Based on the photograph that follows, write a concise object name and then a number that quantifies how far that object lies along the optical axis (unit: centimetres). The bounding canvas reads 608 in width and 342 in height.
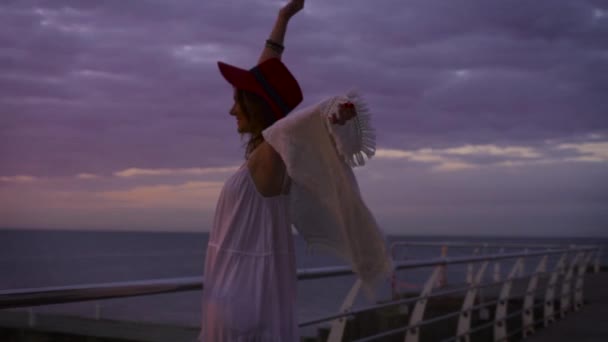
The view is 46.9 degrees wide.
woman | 172
